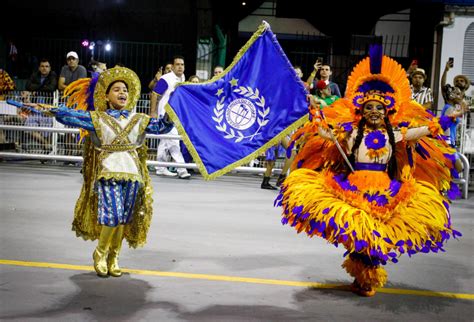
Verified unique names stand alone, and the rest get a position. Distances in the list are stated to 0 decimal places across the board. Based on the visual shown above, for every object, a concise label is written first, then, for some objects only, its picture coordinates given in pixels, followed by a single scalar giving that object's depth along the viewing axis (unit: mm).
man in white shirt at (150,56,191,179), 10188
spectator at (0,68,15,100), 10914
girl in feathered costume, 4258
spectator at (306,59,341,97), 9477
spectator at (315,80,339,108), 8814
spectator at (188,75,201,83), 9797
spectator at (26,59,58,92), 11992
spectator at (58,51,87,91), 11617
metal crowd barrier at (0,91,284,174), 11234
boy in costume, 4645
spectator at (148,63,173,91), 10966
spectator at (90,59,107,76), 10609
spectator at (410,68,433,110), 8720
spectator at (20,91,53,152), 11719
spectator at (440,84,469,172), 9352
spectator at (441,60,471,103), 9648
